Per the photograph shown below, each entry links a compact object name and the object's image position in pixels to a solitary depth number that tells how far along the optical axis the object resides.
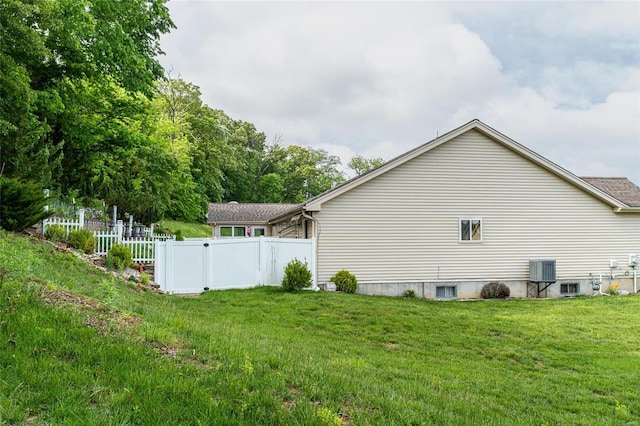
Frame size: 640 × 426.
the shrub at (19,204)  9.48
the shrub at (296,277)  12.72
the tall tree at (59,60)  10.68
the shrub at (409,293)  14.43
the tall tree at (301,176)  55.31
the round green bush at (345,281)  13.66
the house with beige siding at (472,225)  14.37
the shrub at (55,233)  11.62
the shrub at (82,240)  12.07
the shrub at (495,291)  14.82
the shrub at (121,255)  12.06
